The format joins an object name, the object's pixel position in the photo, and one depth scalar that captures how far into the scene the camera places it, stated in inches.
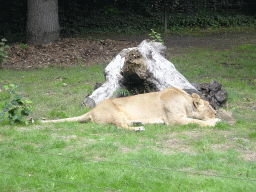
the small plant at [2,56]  967.0
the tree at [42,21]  1202.6
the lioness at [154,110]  522.0
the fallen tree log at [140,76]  590.6
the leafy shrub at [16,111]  521.3
